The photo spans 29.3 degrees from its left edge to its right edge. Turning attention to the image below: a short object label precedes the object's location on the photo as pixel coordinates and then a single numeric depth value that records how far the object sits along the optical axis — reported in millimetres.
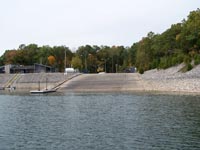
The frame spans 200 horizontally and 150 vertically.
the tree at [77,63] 141125
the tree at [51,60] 146000
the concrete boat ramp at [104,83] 73931
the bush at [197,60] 71500
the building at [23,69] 119688
